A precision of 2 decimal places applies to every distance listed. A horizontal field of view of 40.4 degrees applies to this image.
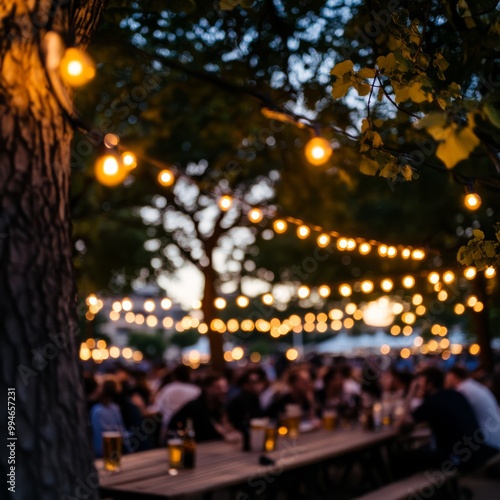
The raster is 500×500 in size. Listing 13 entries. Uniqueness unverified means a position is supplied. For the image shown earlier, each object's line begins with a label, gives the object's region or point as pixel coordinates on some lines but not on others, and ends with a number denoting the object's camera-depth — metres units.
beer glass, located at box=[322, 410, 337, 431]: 7.98
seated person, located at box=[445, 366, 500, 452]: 7.07
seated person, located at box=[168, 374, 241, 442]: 6.71
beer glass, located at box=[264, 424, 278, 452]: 6.07
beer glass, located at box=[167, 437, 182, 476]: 5.12
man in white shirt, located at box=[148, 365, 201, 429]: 8.03
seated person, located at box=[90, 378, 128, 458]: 6.54
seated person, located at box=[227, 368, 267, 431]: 6.88
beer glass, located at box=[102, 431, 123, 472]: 5.02
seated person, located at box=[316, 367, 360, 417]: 9.76
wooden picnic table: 4.57
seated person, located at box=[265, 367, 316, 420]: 8.76
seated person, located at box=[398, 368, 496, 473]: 6.50
